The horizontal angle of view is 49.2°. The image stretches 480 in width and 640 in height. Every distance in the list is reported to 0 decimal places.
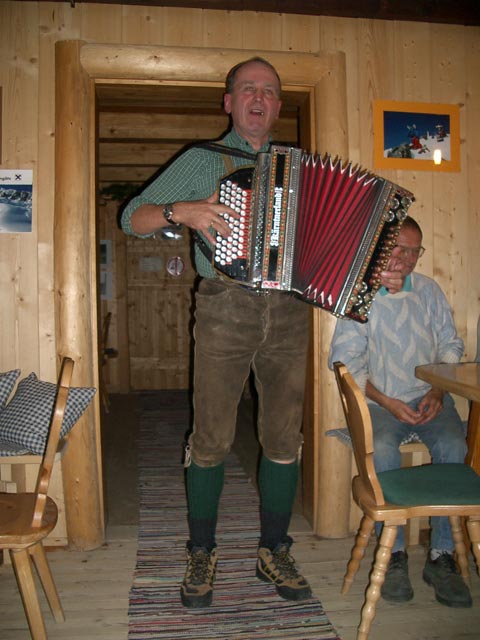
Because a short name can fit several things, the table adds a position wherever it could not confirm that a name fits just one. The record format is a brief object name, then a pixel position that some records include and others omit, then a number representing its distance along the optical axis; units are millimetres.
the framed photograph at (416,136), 2299
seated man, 1829
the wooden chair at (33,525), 1311
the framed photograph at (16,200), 2146
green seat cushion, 1478
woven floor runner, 1601
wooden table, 1451
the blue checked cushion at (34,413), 1937
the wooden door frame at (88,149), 2105
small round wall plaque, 6461
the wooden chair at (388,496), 1461
